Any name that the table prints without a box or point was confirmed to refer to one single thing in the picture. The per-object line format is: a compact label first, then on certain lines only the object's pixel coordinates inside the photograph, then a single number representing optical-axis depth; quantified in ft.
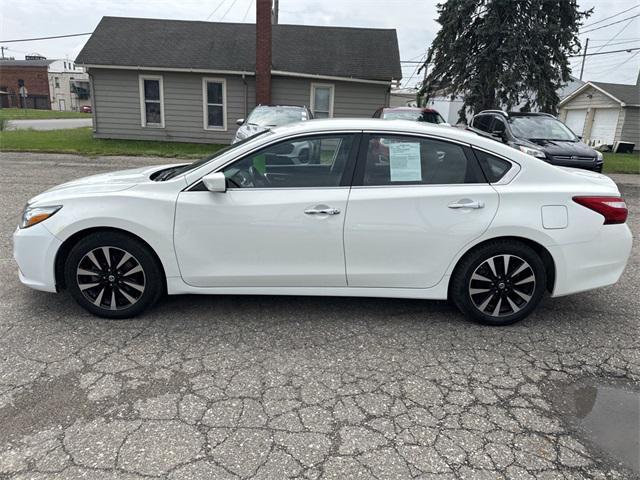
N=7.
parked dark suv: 33.78
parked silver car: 37.42
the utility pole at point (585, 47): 141.12
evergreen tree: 50.19
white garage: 84.53
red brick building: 237.45
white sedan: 11.70
